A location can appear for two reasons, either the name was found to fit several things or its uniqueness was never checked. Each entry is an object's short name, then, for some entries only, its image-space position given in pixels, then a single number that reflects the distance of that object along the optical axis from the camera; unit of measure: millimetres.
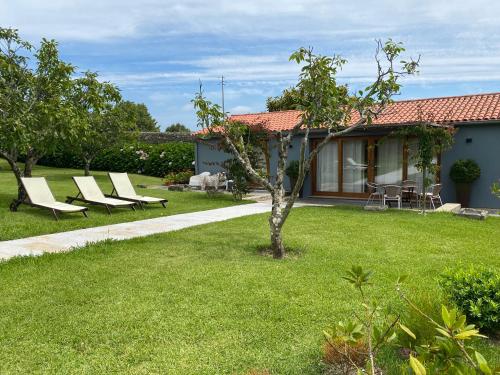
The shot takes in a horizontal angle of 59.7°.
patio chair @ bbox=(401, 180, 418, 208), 14406
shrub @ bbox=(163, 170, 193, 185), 22228
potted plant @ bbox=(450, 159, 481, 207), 13641
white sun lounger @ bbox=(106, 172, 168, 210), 13242
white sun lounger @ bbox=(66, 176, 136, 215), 12359
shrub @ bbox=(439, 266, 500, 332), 3799
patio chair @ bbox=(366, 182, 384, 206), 14734
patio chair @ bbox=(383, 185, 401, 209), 13336
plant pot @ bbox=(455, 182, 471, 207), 13952
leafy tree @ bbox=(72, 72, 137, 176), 21172
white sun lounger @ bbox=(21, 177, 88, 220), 11055
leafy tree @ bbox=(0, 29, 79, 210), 10805
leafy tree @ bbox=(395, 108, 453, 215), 12109
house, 13797
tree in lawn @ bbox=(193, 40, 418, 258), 7066
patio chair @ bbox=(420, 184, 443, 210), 13333
